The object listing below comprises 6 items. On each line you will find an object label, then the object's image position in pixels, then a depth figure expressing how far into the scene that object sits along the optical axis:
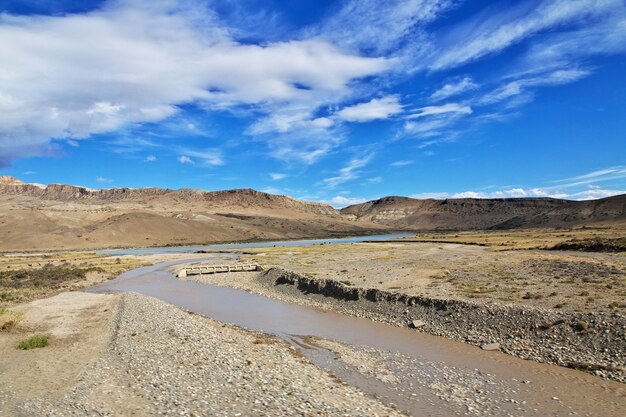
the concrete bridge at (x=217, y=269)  66.06
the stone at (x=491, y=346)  20.69
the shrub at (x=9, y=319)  25.83
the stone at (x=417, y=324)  25.92
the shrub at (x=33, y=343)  21.76
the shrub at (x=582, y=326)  20.39
